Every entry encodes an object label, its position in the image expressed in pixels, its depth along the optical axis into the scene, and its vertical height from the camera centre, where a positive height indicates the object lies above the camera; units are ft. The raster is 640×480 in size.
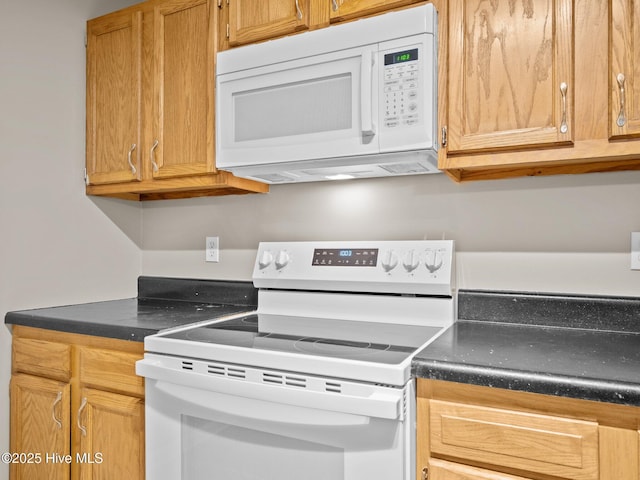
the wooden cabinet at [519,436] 3.09 -1.42
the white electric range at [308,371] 3.63 -1.17
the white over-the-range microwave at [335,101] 4.59 +1.44
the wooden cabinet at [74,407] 5.08 -2.02
